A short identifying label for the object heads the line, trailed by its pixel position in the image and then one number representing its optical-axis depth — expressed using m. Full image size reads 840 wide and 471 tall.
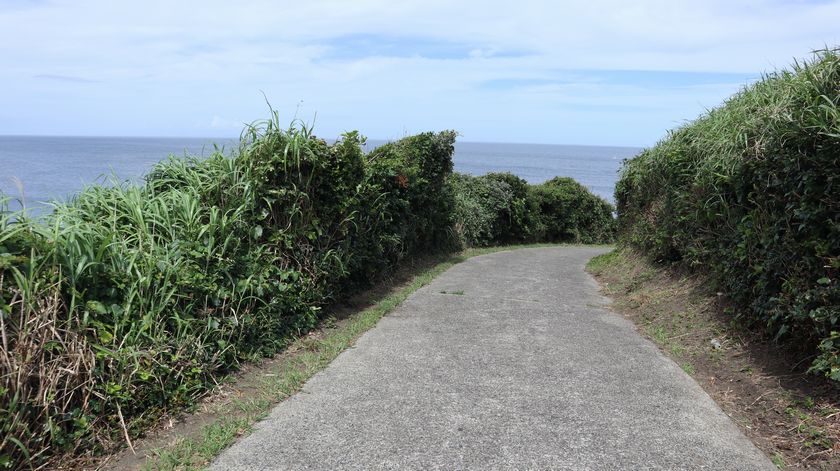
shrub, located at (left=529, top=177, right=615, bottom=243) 24.77
